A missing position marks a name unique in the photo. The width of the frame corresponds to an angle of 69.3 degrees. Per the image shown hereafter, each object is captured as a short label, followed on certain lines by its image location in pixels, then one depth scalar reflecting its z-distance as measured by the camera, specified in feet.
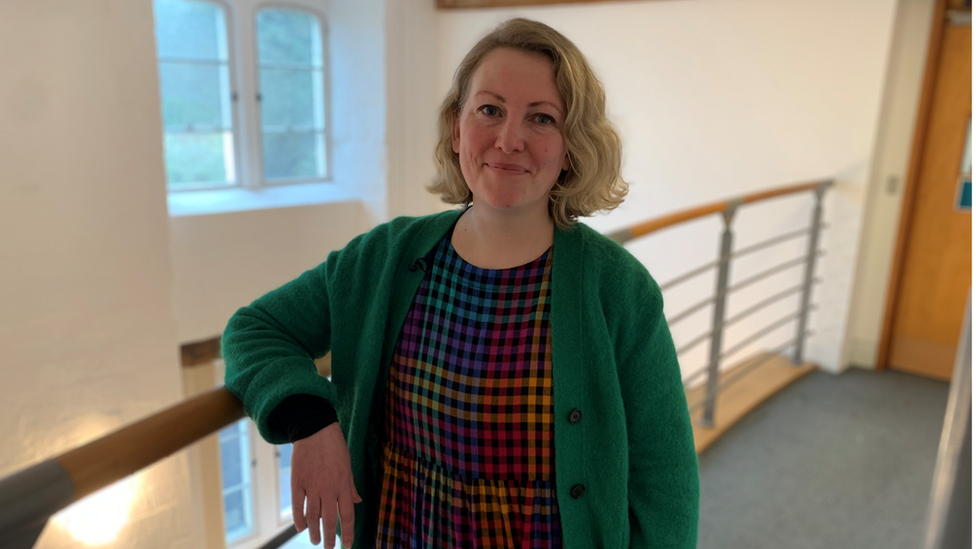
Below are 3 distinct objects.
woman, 2.67
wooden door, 10.08
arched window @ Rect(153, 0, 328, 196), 13.69
